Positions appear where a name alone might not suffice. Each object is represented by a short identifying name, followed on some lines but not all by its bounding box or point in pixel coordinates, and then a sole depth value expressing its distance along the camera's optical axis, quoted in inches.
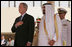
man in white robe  180.1
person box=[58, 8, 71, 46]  202.1
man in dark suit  194.7
